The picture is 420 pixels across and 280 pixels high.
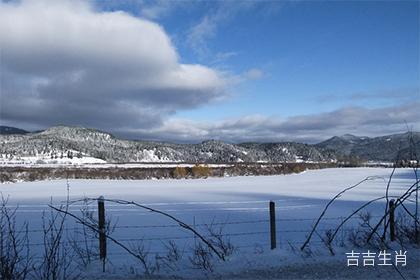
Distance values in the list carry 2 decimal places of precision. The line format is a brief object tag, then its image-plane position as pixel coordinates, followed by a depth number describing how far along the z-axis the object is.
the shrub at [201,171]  56.58
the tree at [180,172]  54.68
